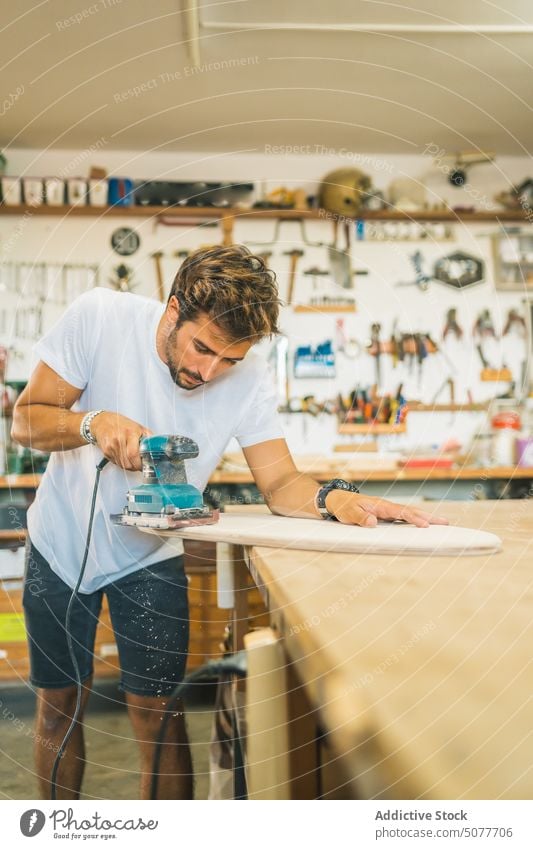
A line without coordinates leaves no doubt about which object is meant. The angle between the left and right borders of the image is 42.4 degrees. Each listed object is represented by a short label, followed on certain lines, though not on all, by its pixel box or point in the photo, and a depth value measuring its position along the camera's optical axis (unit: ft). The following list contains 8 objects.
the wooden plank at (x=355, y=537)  3.43
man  4.72
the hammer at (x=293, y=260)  12.01
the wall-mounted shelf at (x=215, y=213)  11.65
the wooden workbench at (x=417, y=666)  1.37
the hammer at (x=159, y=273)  11.77
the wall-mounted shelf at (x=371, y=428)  11.77
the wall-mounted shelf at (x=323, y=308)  12.24
